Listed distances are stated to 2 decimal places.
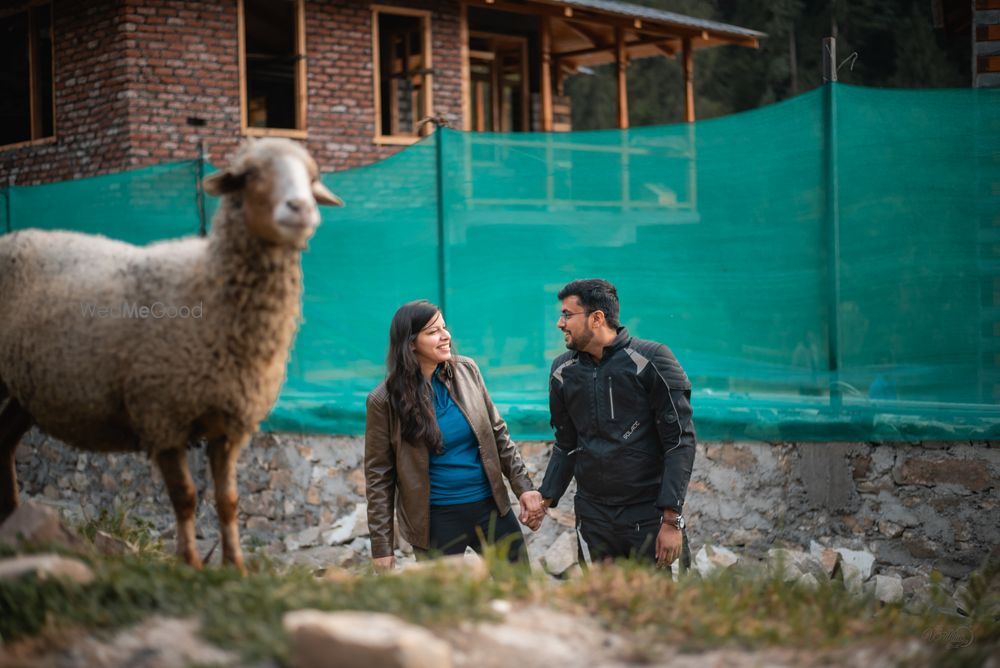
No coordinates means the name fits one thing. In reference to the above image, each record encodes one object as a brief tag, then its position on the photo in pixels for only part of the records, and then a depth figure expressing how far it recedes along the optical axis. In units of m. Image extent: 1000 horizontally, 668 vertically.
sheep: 4.09
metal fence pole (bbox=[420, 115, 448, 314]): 7.66
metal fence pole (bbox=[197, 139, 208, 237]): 8.41
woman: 5.25
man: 5.18
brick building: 14.08
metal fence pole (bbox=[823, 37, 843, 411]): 6.61
